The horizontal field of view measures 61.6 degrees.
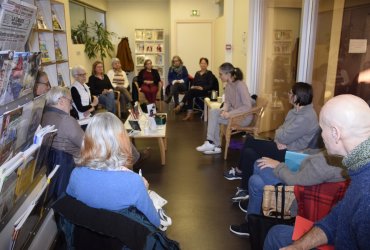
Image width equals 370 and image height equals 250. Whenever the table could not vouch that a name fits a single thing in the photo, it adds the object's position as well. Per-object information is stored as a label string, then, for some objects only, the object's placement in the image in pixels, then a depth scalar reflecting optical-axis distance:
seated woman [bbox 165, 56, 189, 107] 7.59
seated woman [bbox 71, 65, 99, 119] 4.50
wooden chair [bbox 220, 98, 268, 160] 4.37
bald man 1.20
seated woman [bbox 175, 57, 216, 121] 6.92
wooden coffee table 4.04
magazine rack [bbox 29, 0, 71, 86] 4.32
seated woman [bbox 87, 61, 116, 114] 6.14
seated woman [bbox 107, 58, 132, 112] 7.12
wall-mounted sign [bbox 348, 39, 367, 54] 3.02
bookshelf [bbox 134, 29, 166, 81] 9.35
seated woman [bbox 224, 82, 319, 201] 2.81
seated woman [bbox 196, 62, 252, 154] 4.36
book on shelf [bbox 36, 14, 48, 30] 4.20
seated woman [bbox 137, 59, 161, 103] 7.57
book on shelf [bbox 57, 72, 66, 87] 4.77
